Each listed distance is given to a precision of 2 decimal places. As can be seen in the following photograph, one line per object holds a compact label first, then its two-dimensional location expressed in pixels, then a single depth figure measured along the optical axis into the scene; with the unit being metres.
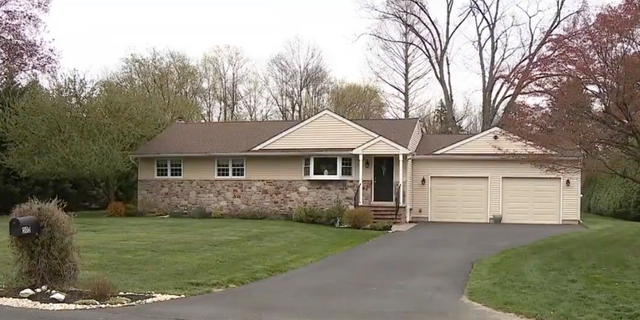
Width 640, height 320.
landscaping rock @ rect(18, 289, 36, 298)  10.11
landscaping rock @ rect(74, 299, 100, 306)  9.59
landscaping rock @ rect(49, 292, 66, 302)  9.83
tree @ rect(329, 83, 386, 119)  49.34
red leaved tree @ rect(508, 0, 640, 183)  13.55
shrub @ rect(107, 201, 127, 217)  29.38
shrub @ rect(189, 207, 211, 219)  28.67
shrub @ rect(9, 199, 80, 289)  10.48
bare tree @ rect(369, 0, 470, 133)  44.47
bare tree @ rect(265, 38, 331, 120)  51.19
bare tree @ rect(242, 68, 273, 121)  51.94
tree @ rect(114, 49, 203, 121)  45.00
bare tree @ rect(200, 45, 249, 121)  52.12
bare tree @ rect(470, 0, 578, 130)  41.53
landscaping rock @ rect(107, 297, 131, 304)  9.75
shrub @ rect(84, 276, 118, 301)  9.99
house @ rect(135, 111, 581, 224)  26.69
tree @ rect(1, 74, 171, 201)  28.53
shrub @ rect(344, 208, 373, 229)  23.80
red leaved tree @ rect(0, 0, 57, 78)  32.50
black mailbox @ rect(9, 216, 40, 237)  10.07
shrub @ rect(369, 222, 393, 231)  23.25
